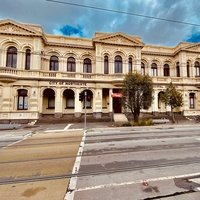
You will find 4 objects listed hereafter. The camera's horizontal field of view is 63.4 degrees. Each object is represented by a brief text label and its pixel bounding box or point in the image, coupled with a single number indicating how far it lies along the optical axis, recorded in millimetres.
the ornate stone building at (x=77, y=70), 22609
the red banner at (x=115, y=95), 24297
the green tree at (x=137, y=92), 19009
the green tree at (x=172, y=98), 21344
